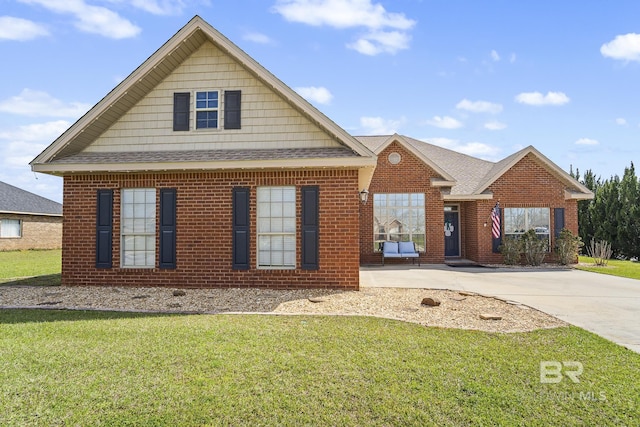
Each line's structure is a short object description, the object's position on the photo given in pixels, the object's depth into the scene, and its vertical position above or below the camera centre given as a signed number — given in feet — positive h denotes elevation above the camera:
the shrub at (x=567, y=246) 52.90 -2.80
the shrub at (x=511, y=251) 53.11 -3.45
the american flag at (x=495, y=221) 54.80 +0.63
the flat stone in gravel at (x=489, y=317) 22.44 -5.28
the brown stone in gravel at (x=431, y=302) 25.98 -5.08
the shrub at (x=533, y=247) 52.80 -2.92
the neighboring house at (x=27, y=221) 85.15 +1.81
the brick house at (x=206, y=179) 31.37 +4.04
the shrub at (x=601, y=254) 54.08 -4.13
